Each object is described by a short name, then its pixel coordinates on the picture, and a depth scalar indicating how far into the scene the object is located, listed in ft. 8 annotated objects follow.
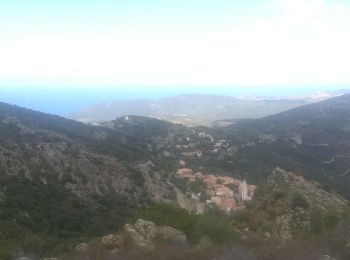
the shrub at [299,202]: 68.54
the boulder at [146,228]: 53.91
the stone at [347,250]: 40.88
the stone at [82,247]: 48.06
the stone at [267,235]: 59.79
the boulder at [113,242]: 50.05
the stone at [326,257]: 36.86
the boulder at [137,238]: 47.75
